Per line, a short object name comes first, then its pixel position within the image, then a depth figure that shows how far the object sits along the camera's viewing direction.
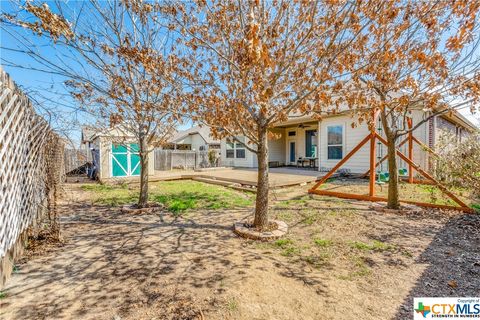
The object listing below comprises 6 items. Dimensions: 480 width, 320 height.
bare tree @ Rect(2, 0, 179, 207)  3.32
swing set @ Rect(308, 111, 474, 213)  5.21
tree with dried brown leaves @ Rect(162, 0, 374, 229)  3.31
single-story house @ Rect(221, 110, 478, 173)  9.71
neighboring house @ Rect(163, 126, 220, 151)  28.39
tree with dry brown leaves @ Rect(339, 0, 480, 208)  3.07
